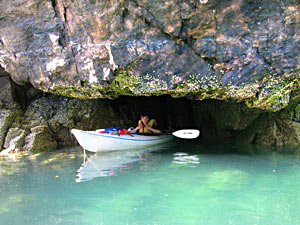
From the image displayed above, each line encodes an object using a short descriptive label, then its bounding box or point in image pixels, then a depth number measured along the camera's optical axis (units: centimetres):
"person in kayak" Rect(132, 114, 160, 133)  958
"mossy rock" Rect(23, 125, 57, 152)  865
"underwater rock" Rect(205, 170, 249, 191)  474
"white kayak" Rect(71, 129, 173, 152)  767
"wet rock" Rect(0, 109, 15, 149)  852
